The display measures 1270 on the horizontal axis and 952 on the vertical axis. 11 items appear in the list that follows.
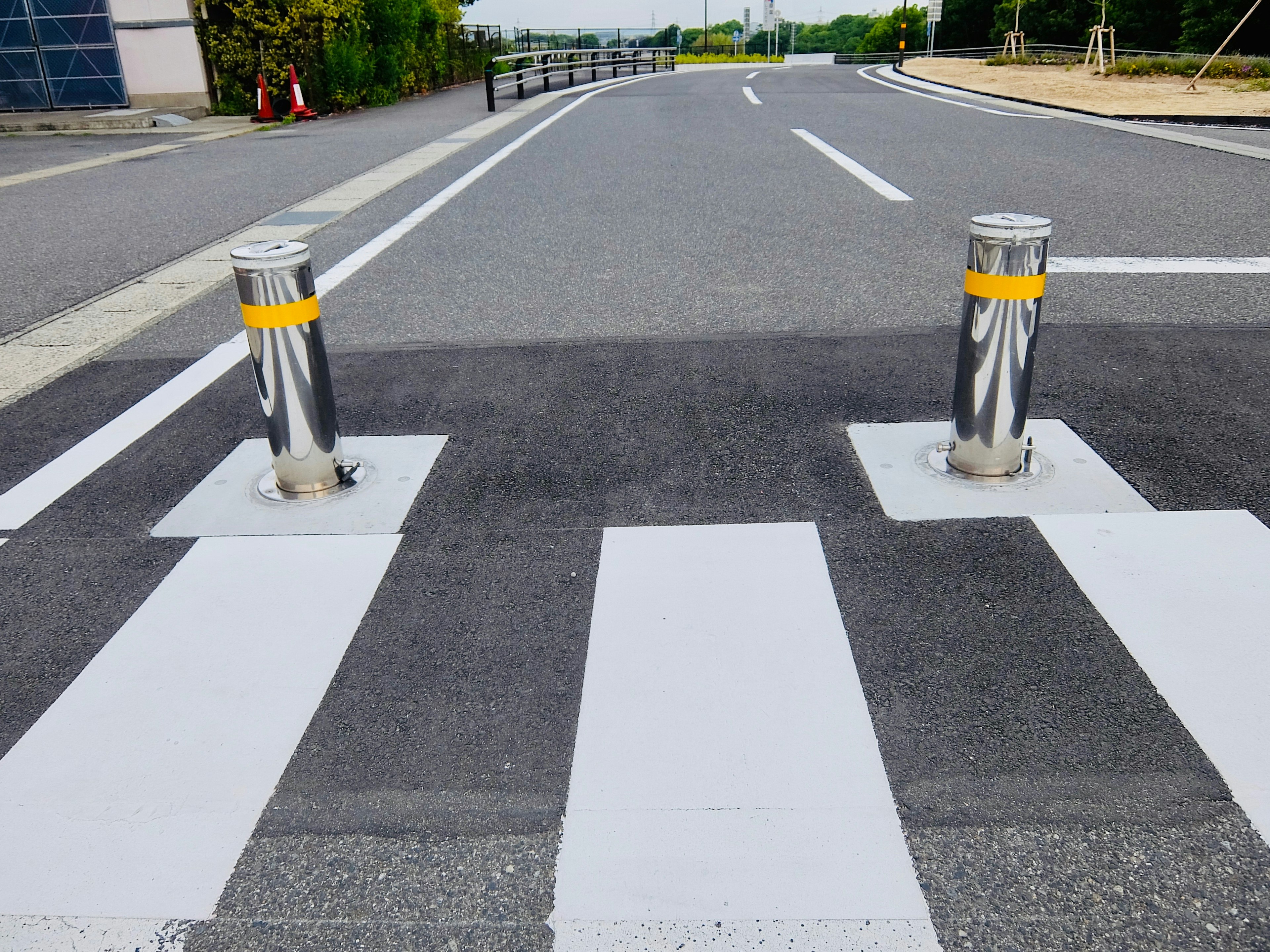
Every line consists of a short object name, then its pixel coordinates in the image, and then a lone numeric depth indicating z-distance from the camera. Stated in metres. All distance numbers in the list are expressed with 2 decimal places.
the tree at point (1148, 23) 52.62
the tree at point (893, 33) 85.06
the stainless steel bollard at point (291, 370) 3.33
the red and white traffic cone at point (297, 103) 18.66
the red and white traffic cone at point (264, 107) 18.48
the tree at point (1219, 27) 42.12
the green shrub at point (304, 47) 19.19
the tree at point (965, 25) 73.81
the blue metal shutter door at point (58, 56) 19.14
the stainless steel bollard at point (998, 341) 3.28
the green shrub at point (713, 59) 60.94
